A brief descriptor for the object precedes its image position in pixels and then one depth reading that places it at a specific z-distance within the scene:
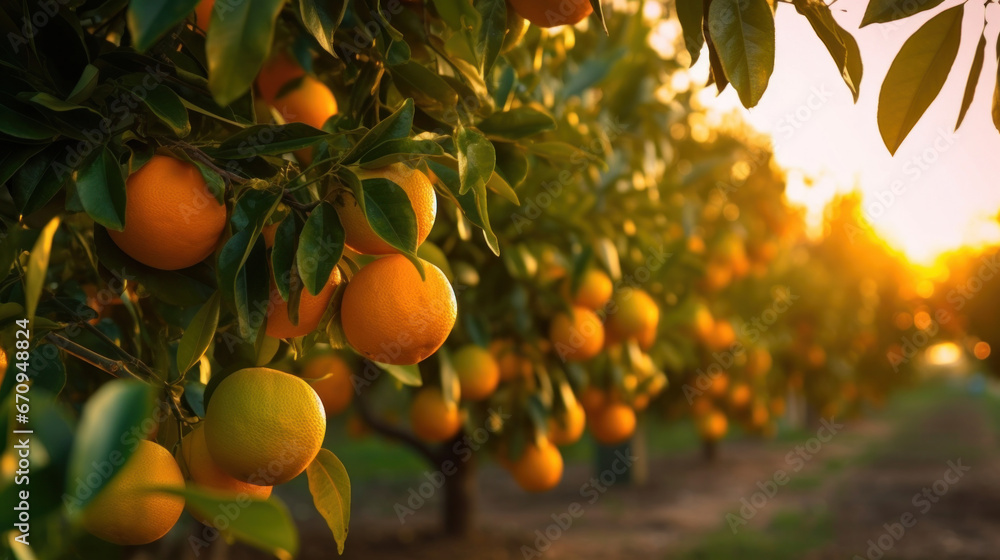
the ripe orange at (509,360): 2.46
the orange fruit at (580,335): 2.18
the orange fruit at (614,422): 2.83
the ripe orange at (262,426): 0.79
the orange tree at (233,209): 0.57
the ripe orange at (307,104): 1.25
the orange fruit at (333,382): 2.09
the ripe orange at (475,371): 2.09
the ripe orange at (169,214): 0.81
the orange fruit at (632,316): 2.41
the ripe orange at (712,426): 5.78
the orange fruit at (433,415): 2.14
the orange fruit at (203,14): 1.07
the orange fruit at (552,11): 1.00
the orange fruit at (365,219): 0.84
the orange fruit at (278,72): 1.31
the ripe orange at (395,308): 0.84
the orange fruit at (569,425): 2.46
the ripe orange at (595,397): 2.85
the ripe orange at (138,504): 0.73
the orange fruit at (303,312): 0.86
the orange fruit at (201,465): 0.85
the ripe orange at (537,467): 2.51
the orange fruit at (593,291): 2.17
